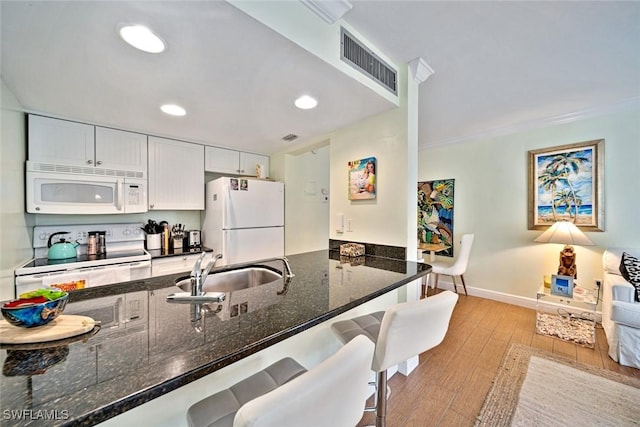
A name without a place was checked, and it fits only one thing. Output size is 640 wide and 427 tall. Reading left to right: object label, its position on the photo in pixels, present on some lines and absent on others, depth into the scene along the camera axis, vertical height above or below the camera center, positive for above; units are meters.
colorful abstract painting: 3.68 -0.02
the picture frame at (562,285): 2.38 -0.73
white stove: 1.83 -0.40
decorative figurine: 2.61 -0.56
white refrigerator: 2.68 -0.07
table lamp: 2.48 -0.29
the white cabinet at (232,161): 3.00 +0.69
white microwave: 2.01 +0.22
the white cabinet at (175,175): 2.62 +0.45
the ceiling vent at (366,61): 1.45 +1.00
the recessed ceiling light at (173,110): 1.92 +0.85
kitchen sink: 1.48 -0.41
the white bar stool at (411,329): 0.92 -0.46
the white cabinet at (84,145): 2.04 +0.64
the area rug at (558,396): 1.44 -1.22
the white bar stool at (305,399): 0.48 -0.43
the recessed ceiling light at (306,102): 1.76 +0.84
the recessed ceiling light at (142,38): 1.12 +0.85
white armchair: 1.86 -0.87
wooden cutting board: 0.65 -0.33
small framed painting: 2.02 +0.30
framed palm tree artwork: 2.57 +0.30
